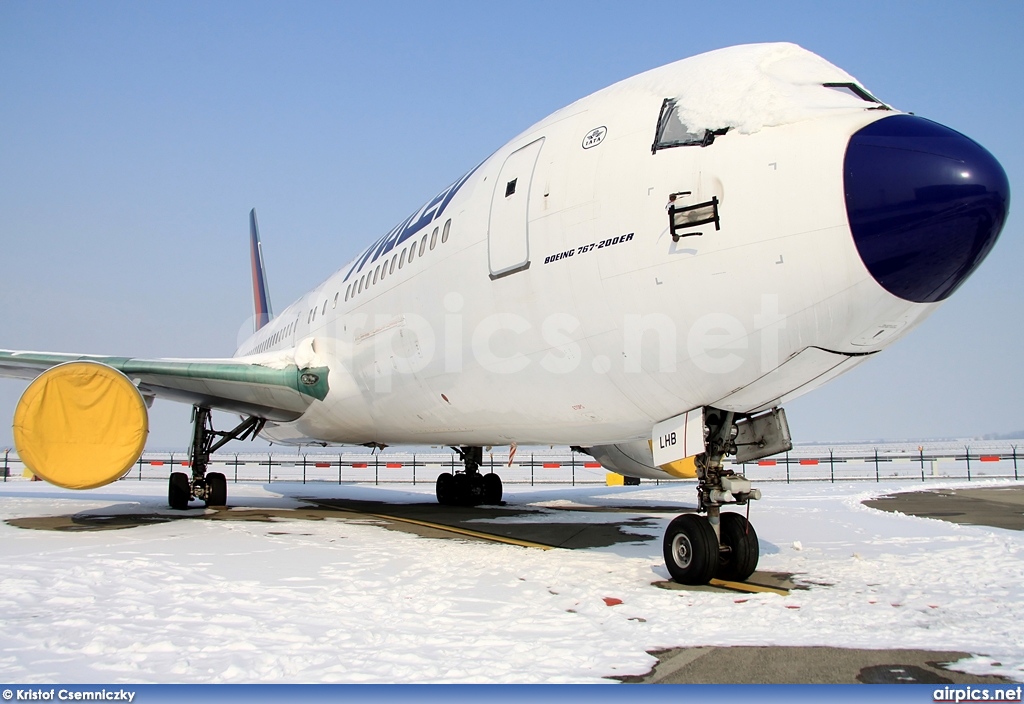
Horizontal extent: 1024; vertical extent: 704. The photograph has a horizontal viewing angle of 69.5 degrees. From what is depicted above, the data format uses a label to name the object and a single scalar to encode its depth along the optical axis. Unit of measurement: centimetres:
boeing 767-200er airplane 462
